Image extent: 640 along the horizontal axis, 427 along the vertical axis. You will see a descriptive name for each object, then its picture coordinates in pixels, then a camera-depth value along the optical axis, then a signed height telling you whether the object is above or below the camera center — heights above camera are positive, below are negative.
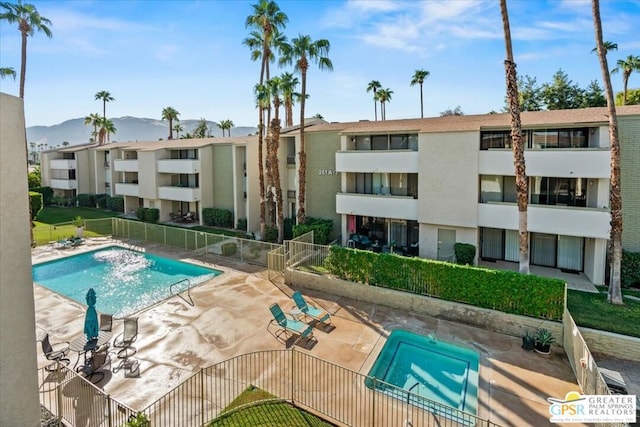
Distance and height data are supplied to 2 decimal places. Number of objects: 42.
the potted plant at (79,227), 27.61 -3.23
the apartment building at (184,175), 30.44 +1.13
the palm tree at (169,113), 60.28 +12.73
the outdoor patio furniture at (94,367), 10.38 -5.48
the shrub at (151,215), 33.94 -2.77
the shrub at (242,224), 30.05 -3.31
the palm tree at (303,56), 23.34 +8.75
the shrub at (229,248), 22.25 -3.99
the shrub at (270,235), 25.77 -3.67
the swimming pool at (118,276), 17.00 -5.20
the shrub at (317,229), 23.28 -3.01
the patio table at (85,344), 10.85 -5.01
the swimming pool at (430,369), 9.93 -5.94
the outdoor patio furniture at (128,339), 11.66 -5.19
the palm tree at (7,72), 27.93 +9.35
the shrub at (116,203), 39.56 -1.85
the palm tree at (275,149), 24.12 +2.56
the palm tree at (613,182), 14.26 +0.01
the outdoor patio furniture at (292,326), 12.60 -5.21
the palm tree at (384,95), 50.94 +13.23
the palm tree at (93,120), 57.34 +11.22
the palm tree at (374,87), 51.88 +14.72
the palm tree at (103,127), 56.81 +9.83
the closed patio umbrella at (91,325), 11.11 -4.41
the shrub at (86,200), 42.59 -1.59
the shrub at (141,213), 34.29 -2.60
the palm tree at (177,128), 70.59 +12.11
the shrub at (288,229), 26.60 -3.37
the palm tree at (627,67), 34.59 +11.66
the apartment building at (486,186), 17.00 -0.13
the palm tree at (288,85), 24.30 +7.07
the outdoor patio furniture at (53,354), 10.62 -5.20
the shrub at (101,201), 41.81 -1.68
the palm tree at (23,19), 25.71 +12.74
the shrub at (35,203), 30.52 -1.41
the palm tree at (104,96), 58.38 +15.28
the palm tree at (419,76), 48.22 +15.05
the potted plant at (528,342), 11.91 -5.47
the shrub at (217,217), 31.30 -2.83
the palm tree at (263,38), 23.91 +10.63
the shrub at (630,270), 16.50 -4.16
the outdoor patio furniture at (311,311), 13.96 -5.14
